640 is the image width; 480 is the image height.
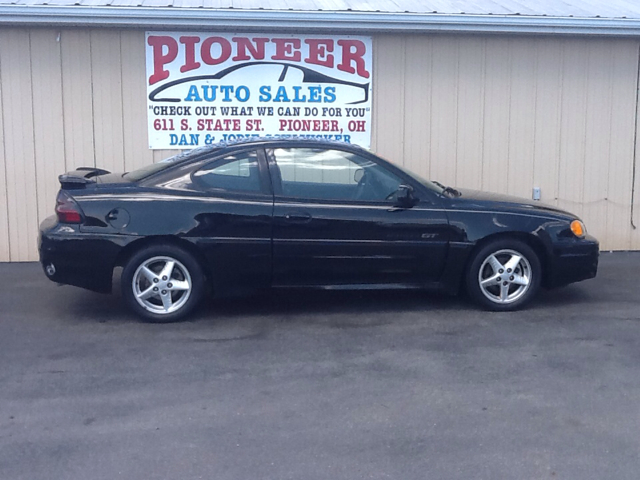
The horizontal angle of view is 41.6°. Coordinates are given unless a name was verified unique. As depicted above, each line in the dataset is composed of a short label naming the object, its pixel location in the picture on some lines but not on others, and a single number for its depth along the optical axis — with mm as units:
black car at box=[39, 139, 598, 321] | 6770
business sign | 9297
